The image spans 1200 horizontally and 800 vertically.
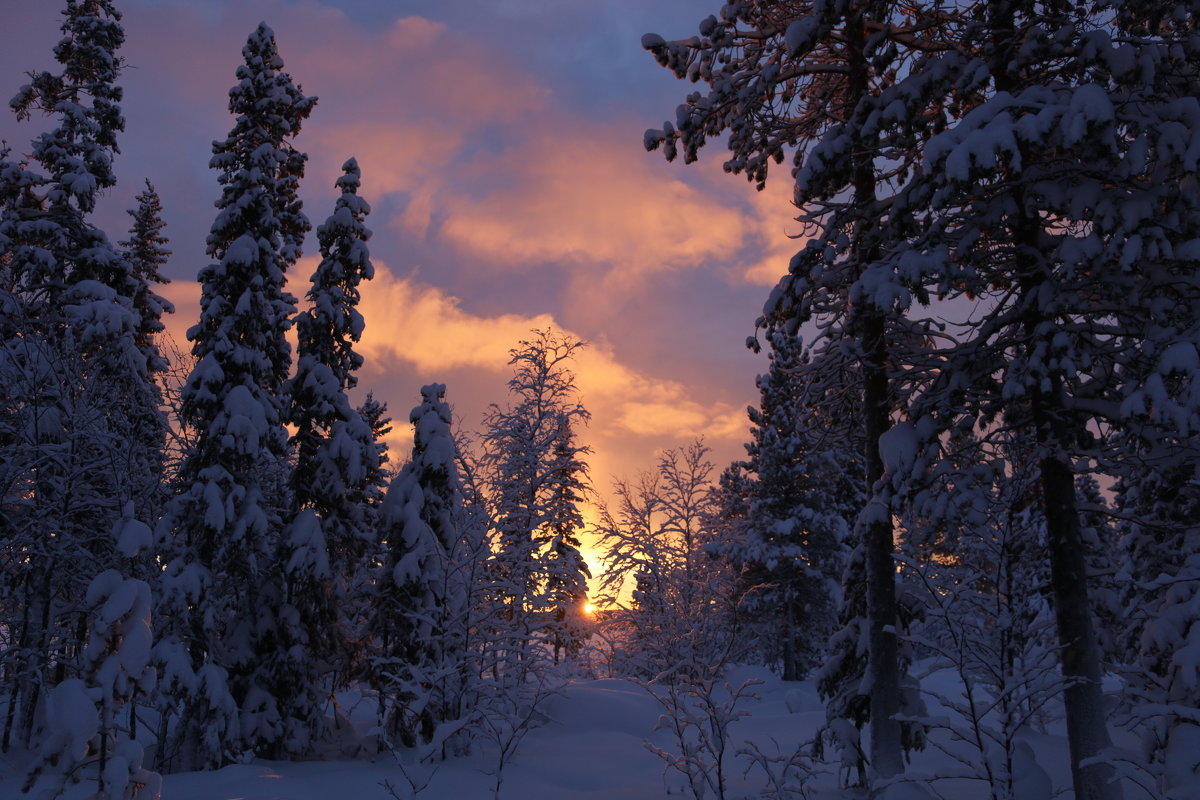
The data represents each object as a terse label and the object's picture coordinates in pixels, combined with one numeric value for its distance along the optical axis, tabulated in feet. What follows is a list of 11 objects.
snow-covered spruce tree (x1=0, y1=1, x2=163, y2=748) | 49.34
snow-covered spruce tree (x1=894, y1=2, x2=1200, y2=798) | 24.34
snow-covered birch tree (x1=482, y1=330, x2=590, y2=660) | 69.46
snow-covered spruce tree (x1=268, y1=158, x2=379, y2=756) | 53.01
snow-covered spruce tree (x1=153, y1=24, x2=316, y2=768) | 48.11
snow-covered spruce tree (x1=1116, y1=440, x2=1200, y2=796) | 23.66
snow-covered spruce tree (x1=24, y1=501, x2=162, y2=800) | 19.15
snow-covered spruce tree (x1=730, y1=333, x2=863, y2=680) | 100.53
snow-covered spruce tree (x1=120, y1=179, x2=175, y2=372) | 85.96
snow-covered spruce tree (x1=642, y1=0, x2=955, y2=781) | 31.45
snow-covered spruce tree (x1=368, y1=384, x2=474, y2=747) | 50.11
